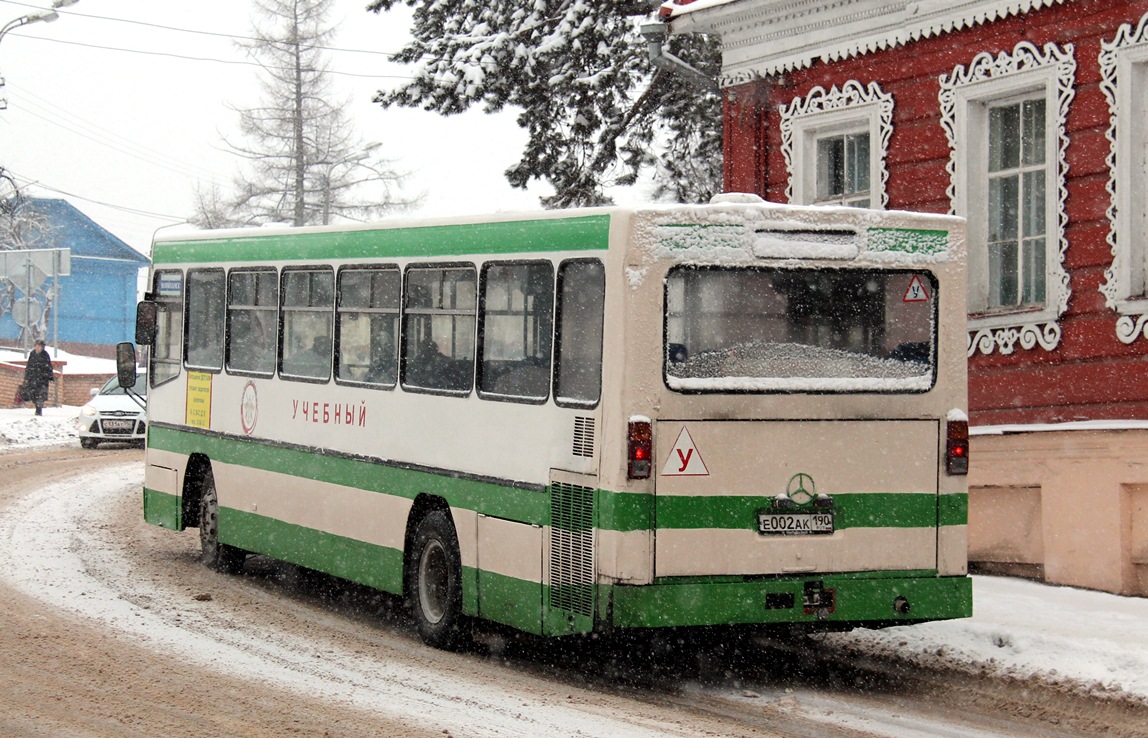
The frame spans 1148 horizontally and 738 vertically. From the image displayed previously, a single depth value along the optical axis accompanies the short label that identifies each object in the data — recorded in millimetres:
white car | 29734
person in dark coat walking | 36500
